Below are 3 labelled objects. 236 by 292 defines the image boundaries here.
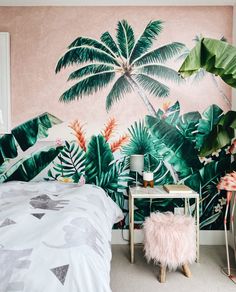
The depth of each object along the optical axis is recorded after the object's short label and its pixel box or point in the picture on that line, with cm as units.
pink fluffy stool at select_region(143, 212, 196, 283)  220
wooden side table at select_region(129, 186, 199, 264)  257
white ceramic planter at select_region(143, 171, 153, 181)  288
